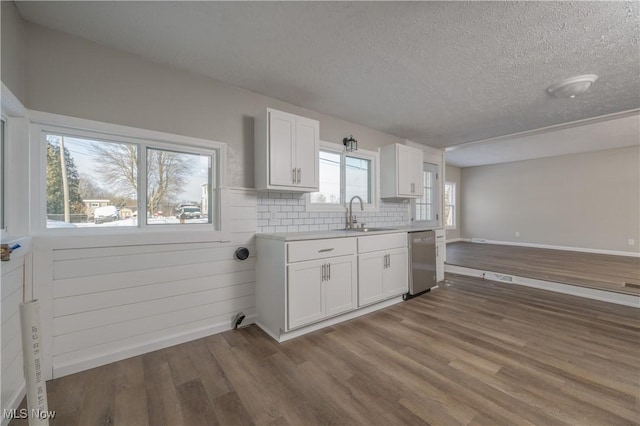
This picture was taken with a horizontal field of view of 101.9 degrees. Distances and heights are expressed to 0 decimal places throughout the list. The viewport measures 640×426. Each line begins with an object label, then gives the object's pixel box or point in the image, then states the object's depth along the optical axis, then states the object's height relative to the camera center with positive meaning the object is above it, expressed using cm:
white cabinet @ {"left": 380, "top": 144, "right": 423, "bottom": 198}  402 +65
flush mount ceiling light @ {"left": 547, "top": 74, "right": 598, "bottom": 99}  255 +128
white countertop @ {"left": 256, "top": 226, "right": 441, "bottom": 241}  244 -24
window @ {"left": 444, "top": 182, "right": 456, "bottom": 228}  902 +27
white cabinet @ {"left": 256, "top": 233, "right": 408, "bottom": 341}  243 -72
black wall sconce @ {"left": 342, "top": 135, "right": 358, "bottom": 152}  364 +97
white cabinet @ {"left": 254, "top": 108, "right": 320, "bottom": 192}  266 +65
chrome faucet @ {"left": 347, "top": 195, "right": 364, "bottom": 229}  363 -8
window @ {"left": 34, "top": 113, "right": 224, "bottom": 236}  198 +28
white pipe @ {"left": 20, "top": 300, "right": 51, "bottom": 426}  115 -65
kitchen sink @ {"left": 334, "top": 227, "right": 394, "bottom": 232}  362 -24
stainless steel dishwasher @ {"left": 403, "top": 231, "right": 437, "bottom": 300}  360 -73
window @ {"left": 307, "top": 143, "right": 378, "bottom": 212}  356 +50
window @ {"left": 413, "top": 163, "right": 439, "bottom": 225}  508 +26
